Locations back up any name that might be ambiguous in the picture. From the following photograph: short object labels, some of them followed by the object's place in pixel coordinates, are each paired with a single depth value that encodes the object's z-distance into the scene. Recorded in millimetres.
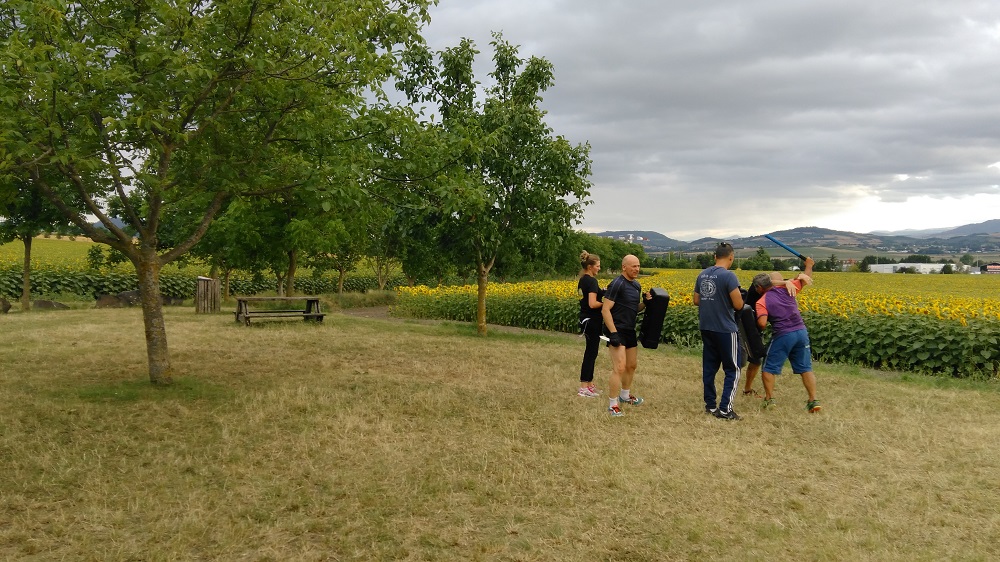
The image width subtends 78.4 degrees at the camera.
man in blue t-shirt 7188
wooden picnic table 15656
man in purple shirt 7633
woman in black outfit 7867
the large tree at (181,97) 6023
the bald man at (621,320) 7250
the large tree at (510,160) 14008
